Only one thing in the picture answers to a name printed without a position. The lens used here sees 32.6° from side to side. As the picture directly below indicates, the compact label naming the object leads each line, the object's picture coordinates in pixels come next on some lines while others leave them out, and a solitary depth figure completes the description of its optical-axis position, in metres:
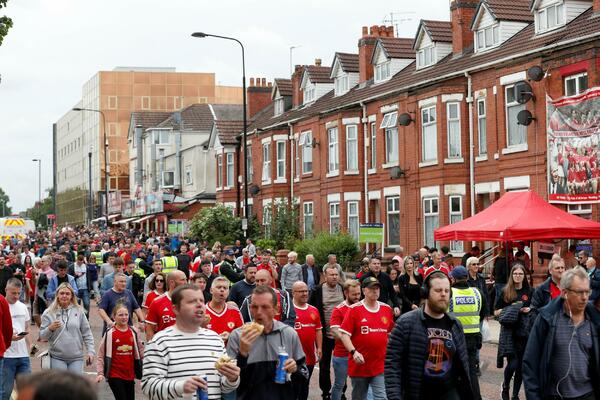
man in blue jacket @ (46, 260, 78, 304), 19.23
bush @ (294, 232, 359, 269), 36.66
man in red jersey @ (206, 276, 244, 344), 10.15
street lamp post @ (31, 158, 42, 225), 145.74
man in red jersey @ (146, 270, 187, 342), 11.58
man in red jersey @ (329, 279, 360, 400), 11.93
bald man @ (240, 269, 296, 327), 11.80
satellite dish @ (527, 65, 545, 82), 27.77
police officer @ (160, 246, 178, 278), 20.98
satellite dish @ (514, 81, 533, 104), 28.62
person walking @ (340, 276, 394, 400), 11.06
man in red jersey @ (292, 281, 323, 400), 11.89
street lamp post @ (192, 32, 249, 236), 36.66
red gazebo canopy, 21.73
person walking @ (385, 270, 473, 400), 7.61
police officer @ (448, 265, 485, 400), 12.46
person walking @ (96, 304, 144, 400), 11.12
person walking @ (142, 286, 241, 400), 6.32
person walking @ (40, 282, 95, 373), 11.88
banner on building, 24.91
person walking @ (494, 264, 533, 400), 12.97
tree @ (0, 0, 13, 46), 17.52
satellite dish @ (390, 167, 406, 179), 36.06
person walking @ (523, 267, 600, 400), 7.68
